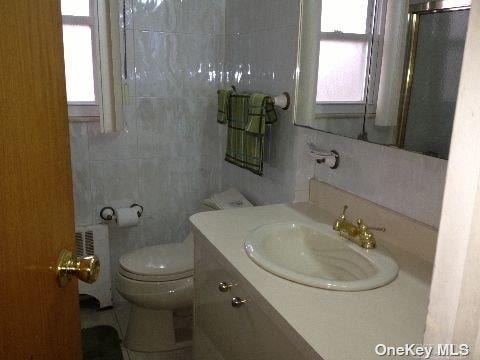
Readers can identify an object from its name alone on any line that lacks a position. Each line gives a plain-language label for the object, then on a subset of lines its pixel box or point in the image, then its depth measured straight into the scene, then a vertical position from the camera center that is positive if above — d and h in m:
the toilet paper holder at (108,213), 2.35 -0.73
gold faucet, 1.28 -0.44
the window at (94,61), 1.93 +0.08
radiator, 2.32 -0.94
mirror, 1.11 +0.06
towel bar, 1.80 -0.07
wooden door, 0.56 -0.16
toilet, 1.99 -0.95
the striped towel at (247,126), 1.85 -0.19
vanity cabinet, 1.01 -0.65
